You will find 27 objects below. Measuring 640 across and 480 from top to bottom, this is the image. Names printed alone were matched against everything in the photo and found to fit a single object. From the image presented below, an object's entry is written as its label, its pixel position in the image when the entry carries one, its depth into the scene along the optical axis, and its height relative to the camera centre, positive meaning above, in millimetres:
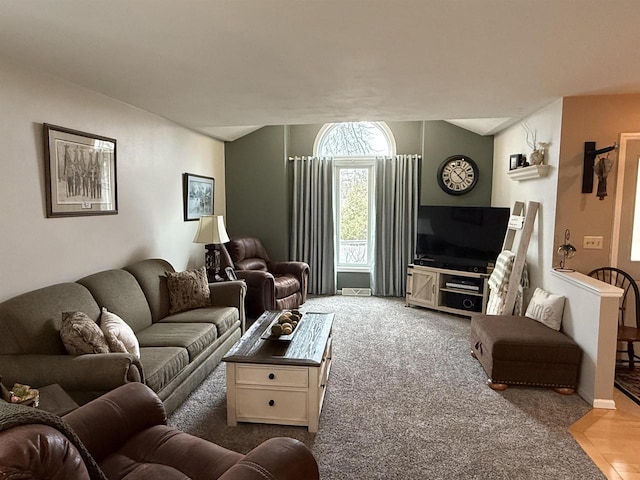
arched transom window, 6375 +1103
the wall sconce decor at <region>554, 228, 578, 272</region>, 3516 -347
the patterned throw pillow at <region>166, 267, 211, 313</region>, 3898 -793
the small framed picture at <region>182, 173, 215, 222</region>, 5062 +186
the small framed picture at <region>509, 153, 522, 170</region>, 4426 +565
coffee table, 2627 -1139
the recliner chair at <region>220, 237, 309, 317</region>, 4949 -861
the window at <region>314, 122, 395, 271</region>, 6387 +479
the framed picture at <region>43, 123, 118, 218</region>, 2943 +280
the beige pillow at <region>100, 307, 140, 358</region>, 2617 -829
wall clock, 5934 +528
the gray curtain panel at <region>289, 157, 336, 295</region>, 6312 -153
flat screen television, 5113 -293
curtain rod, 6202 +828
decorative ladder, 4070 -462
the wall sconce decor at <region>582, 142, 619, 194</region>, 3469 +402
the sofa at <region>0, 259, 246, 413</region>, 2281 -887
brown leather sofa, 975 -893
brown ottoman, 3154 -1148
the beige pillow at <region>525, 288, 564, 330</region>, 3451 -835
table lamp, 4820 -335
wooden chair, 3510 -685
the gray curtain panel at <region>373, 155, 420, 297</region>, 6152 -139
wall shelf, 3785 +393
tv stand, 5230 -1032
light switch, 3572 -260
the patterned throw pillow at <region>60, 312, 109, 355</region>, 2451 -773
